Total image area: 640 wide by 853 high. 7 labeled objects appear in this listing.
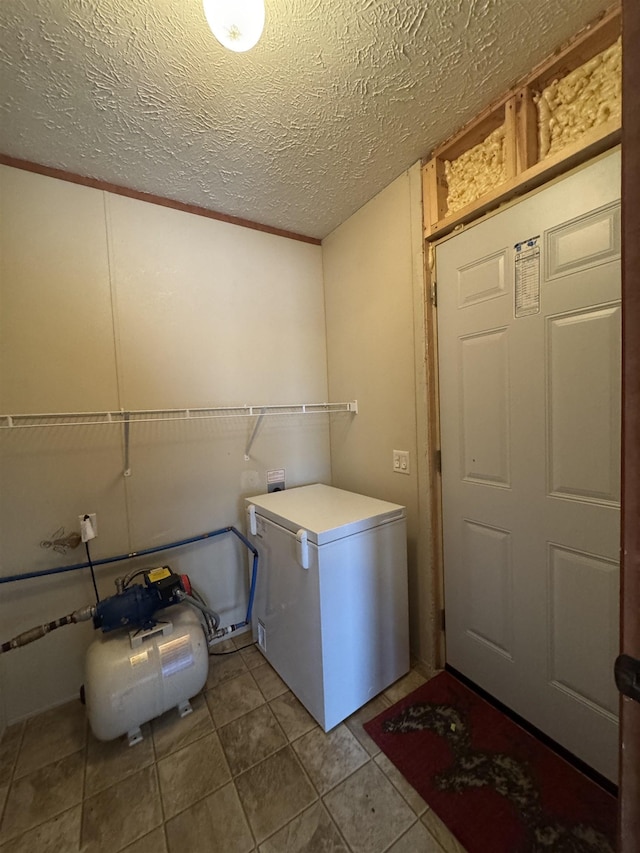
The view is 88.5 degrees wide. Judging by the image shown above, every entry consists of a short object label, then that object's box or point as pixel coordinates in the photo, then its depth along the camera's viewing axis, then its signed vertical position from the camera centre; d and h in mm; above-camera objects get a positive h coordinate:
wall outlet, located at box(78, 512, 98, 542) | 1507 -498
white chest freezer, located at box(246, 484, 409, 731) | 1397 -862
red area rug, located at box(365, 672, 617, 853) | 1054 -1377
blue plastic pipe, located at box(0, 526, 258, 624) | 1483 -698
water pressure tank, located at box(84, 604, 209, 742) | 1315 -1078
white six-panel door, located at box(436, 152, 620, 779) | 1126 -191
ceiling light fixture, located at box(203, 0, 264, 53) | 836 +1027
